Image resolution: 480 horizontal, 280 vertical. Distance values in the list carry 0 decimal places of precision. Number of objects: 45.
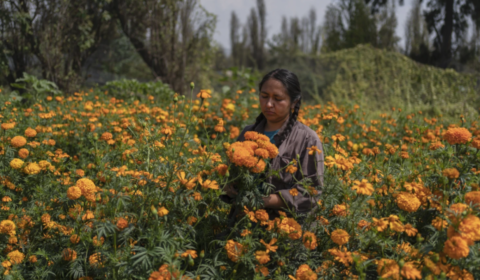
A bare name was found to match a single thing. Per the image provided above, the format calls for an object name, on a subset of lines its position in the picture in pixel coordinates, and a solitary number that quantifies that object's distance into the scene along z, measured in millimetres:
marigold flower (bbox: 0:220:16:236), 1942
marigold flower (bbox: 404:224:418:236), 1403
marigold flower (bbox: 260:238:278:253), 1490
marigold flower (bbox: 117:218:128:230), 1504
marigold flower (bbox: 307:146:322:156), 1702
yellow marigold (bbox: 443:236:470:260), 1101
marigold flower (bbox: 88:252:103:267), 1631
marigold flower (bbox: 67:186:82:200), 1574
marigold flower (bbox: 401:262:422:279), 1141
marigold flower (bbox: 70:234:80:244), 1747
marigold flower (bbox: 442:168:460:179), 1433
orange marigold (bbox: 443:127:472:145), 1643
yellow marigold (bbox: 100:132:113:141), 2582
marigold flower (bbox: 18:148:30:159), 2482
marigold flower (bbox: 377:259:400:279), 1213
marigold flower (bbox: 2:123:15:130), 2633
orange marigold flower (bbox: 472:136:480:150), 1732
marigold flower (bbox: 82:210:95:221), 1672
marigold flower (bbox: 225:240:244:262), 1478
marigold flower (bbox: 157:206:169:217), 1452
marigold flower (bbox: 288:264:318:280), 1384
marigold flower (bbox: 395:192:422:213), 1468
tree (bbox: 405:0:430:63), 15961
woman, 1902
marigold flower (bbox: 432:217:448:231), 1288
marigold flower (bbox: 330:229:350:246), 1460
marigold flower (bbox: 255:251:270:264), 1421
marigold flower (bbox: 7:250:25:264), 1834
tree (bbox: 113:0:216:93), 7477
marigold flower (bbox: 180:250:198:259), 1363
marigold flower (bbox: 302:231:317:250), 1507
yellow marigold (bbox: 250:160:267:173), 1479
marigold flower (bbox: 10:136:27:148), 2514
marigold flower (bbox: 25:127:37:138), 2755
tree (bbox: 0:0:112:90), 5727
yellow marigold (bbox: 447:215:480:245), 1126
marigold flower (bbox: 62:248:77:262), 1717
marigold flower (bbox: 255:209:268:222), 1559
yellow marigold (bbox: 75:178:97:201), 1586
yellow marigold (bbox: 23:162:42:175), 2270
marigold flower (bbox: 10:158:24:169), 2285
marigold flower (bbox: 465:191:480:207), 1269
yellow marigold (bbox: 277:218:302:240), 1517
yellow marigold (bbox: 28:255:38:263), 1889
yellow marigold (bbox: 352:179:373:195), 1456
